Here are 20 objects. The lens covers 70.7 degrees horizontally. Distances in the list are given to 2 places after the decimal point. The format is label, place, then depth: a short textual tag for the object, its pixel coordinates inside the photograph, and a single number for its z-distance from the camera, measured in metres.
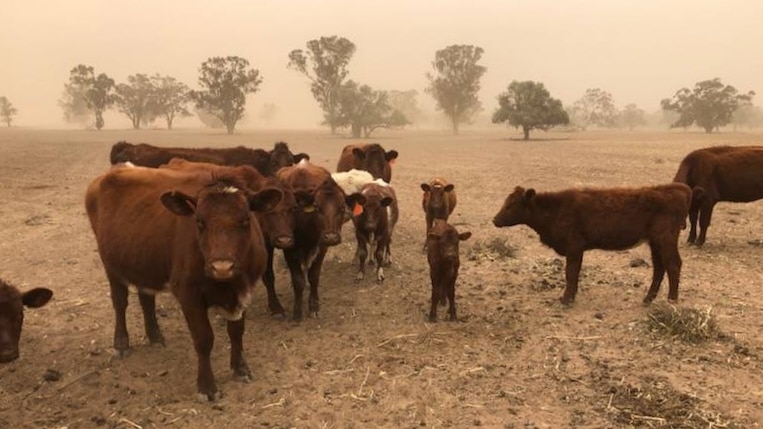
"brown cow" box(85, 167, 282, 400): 4.31
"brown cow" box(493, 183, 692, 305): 6.55
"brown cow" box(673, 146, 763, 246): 9.50
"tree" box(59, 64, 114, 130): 94.44
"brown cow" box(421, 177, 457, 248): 9.13
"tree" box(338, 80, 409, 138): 74.58
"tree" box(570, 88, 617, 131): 148.75
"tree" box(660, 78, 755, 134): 72.44
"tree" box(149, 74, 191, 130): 113.50
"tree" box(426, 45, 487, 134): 92.25
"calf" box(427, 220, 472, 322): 6.41
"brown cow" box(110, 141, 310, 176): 11.33
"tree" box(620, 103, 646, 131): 164.00
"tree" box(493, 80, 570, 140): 54.56
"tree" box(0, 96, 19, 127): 152.68
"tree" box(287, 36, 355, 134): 80.44
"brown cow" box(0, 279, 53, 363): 4.43
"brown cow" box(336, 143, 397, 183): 12.03
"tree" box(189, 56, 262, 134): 81.19
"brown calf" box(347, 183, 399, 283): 7.79
